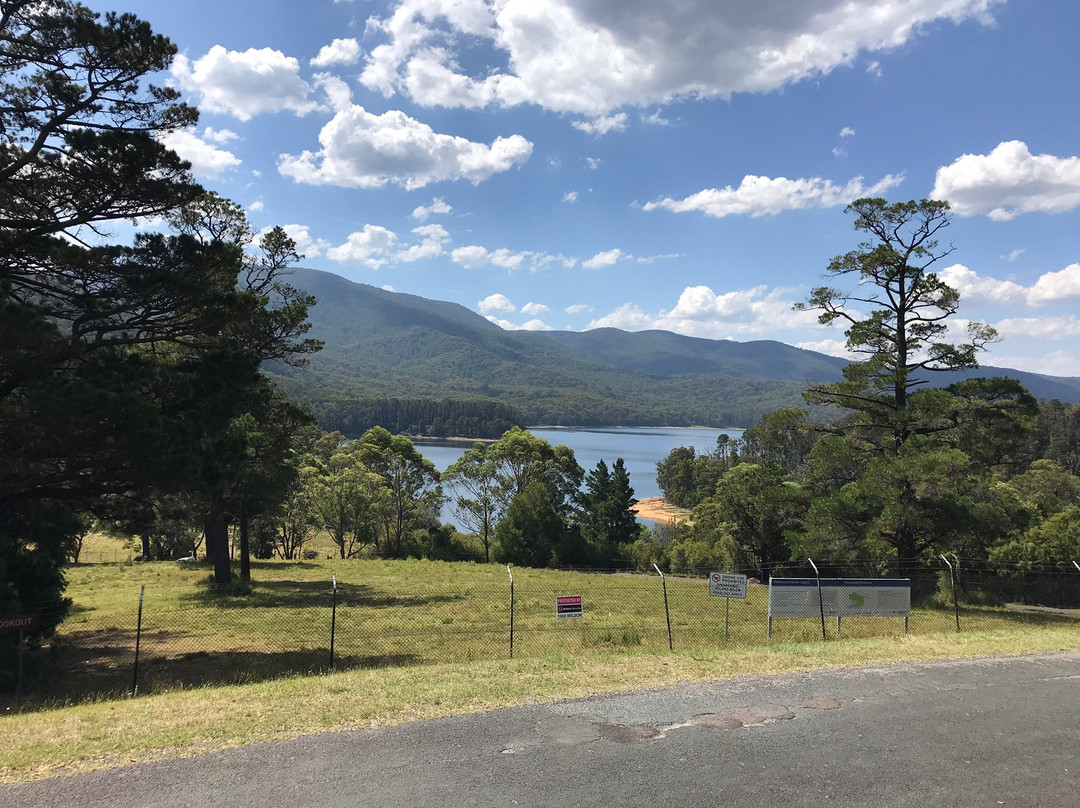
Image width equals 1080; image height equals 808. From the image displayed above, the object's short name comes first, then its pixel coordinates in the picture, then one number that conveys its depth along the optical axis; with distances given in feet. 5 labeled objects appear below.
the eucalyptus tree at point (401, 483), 156.87
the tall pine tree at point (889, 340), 67.87
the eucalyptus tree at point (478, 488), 157.79
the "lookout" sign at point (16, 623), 31.27
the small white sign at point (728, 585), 40.45
